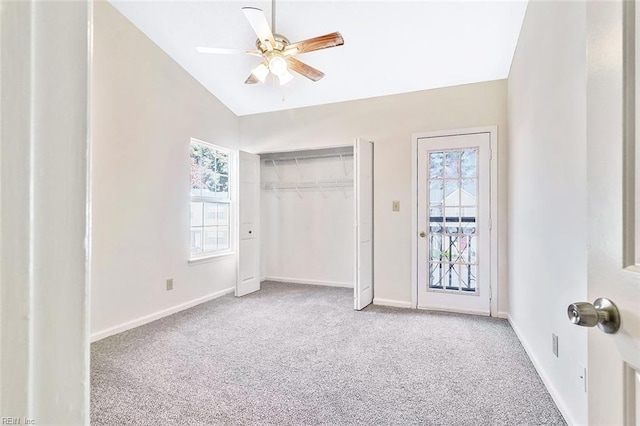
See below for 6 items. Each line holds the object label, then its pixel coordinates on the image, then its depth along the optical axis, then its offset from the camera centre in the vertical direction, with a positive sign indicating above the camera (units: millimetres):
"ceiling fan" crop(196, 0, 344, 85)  2250 +1247
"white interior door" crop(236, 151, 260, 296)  4289 -164
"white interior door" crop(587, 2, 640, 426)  578 +5
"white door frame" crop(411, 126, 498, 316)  3441 +153
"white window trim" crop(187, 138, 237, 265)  4066 +119
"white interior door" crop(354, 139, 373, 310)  3660 -104
